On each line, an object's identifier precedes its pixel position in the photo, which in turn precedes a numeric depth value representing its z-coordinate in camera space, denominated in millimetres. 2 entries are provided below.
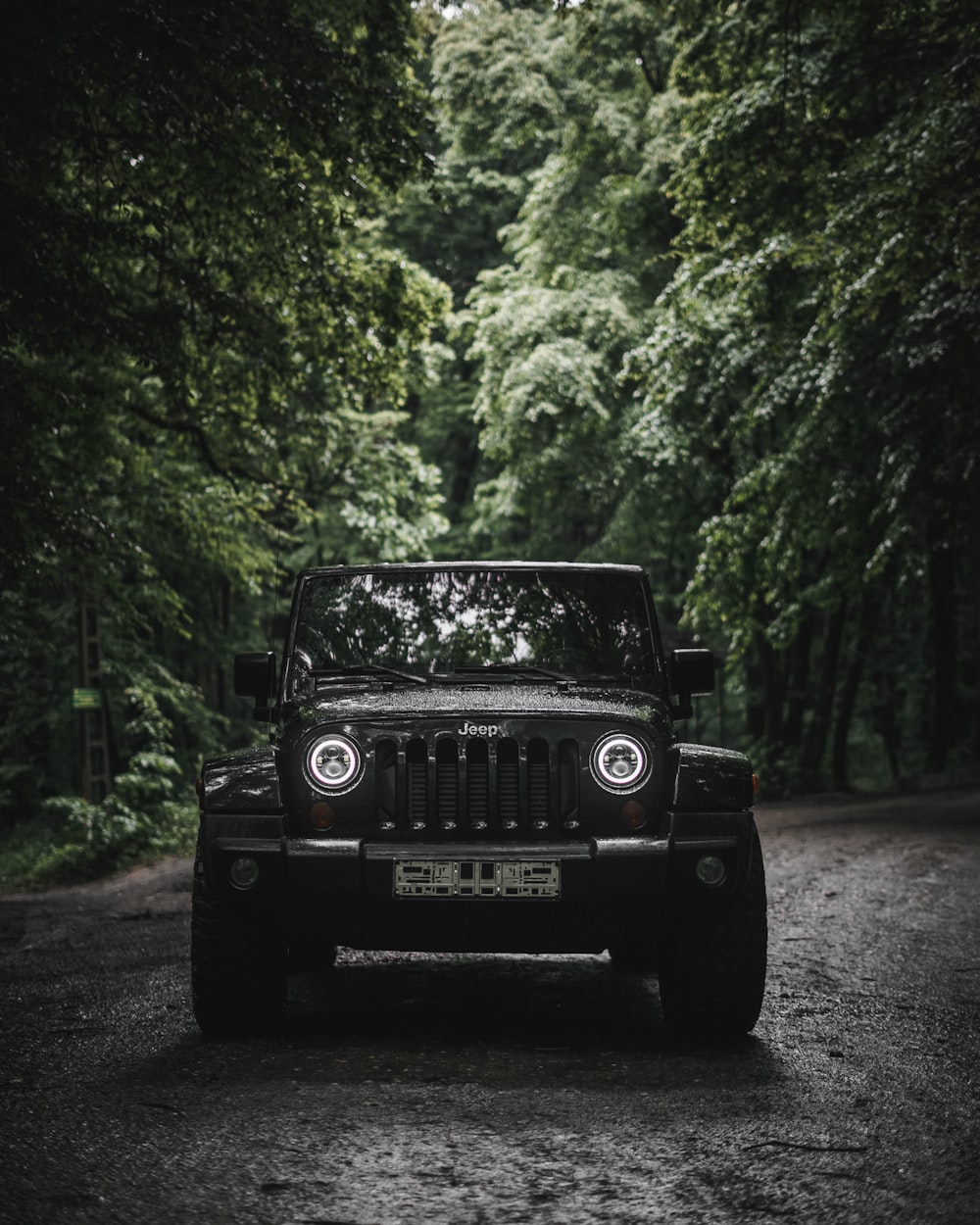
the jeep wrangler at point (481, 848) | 5027
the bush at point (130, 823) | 15203
